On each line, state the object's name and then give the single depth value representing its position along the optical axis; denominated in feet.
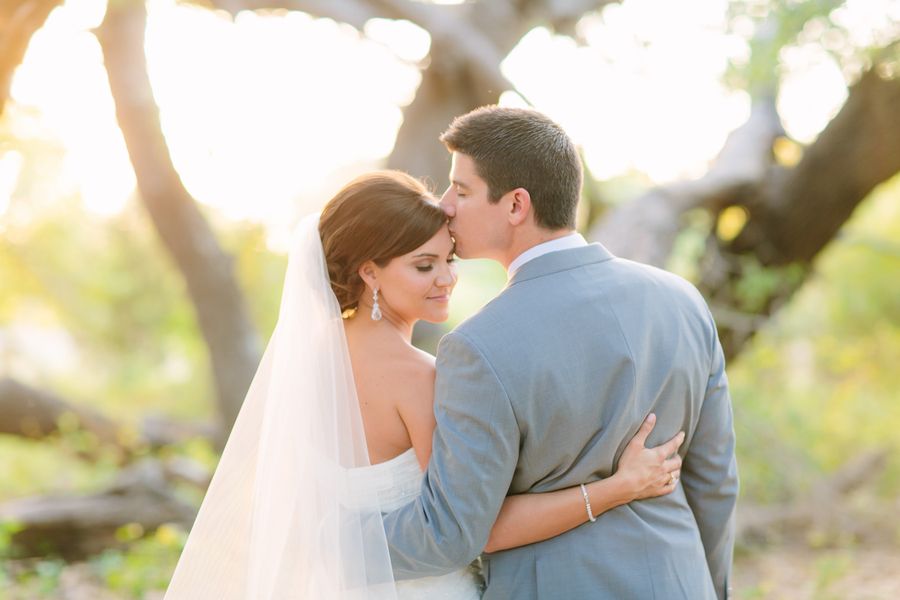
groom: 7.10
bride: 7.91
